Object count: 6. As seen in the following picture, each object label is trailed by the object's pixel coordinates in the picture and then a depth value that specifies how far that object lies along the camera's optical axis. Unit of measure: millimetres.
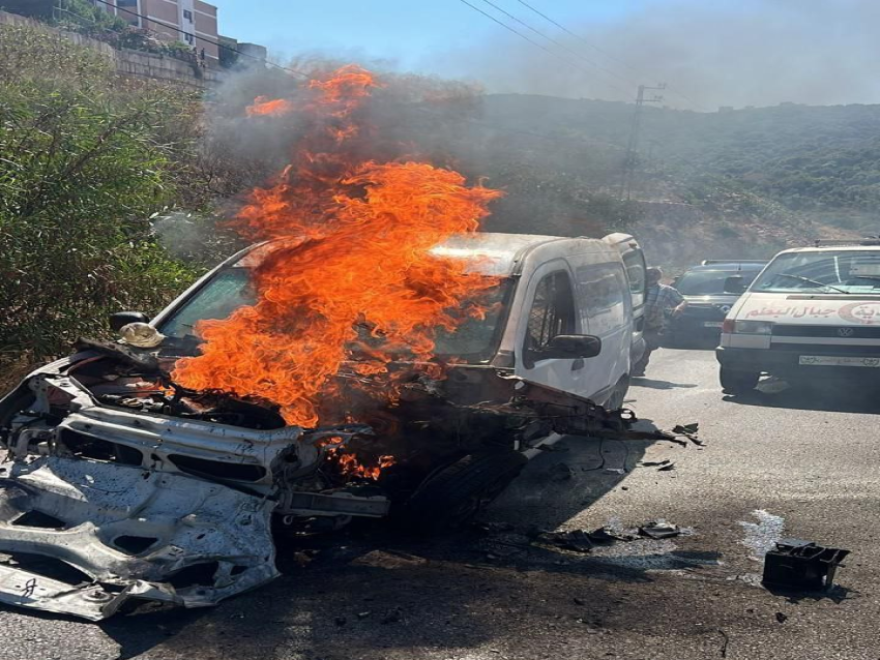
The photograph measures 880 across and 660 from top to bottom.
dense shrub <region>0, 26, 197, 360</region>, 8359
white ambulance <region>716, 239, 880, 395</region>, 10477
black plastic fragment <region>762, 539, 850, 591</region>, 4562
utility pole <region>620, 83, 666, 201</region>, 33288
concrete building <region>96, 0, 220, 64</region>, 50062
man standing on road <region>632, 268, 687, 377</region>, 13011
